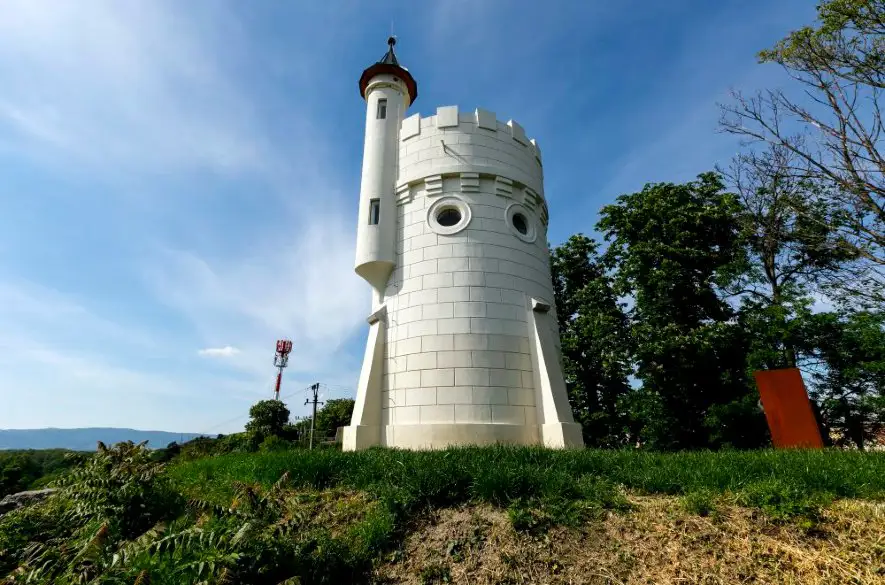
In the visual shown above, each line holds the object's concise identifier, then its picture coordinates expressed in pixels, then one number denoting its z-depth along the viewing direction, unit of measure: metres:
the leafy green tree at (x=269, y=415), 33.90
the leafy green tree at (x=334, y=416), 37.06
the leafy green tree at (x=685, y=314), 15.19
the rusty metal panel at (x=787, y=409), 9.47
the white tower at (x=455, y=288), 10.36
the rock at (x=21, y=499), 10.90
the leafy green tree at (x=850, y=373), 13.02
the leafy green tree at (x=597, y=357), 17.31
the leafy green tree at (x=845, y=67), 9.62
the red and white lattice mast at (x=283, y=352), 48.03
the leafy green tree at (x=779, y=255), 13.62
